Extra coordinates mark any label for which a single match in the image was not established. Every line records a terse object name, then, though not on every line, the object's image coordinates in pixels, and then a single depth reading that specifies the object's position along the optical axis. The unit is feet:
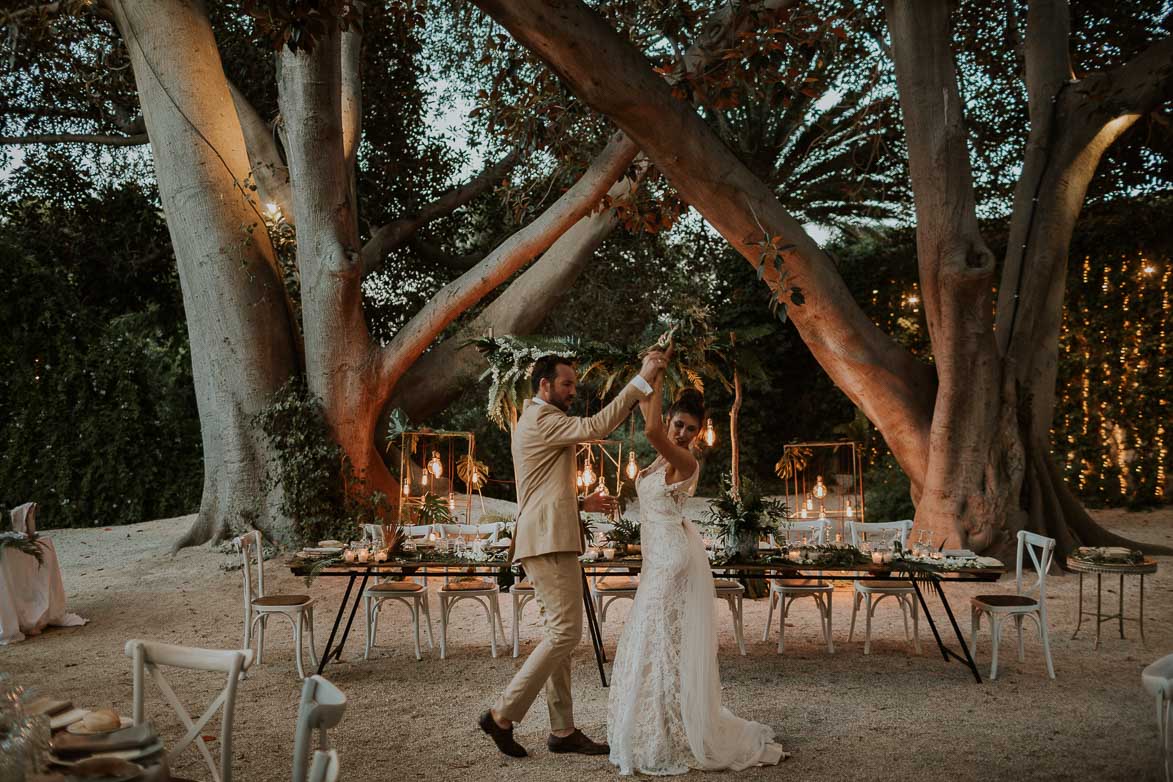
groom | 13.00
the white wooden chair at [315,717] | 6.88
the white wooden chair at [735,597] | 19.36
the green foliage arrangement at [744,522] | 17.31
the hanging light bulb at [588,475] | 22.93
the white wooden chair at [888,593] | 19.20
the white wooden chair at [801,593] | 19.33
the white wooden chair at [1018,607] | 16.88
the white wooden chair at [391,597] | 19.19
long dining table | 16.47
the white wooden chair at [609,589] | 19.53
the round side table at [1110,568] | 18.11
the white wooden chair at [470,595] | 19.40
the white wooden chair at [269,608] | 17.84
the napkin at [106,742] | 6.61
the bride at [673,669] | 12.57
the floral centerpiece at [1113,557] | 18.35
